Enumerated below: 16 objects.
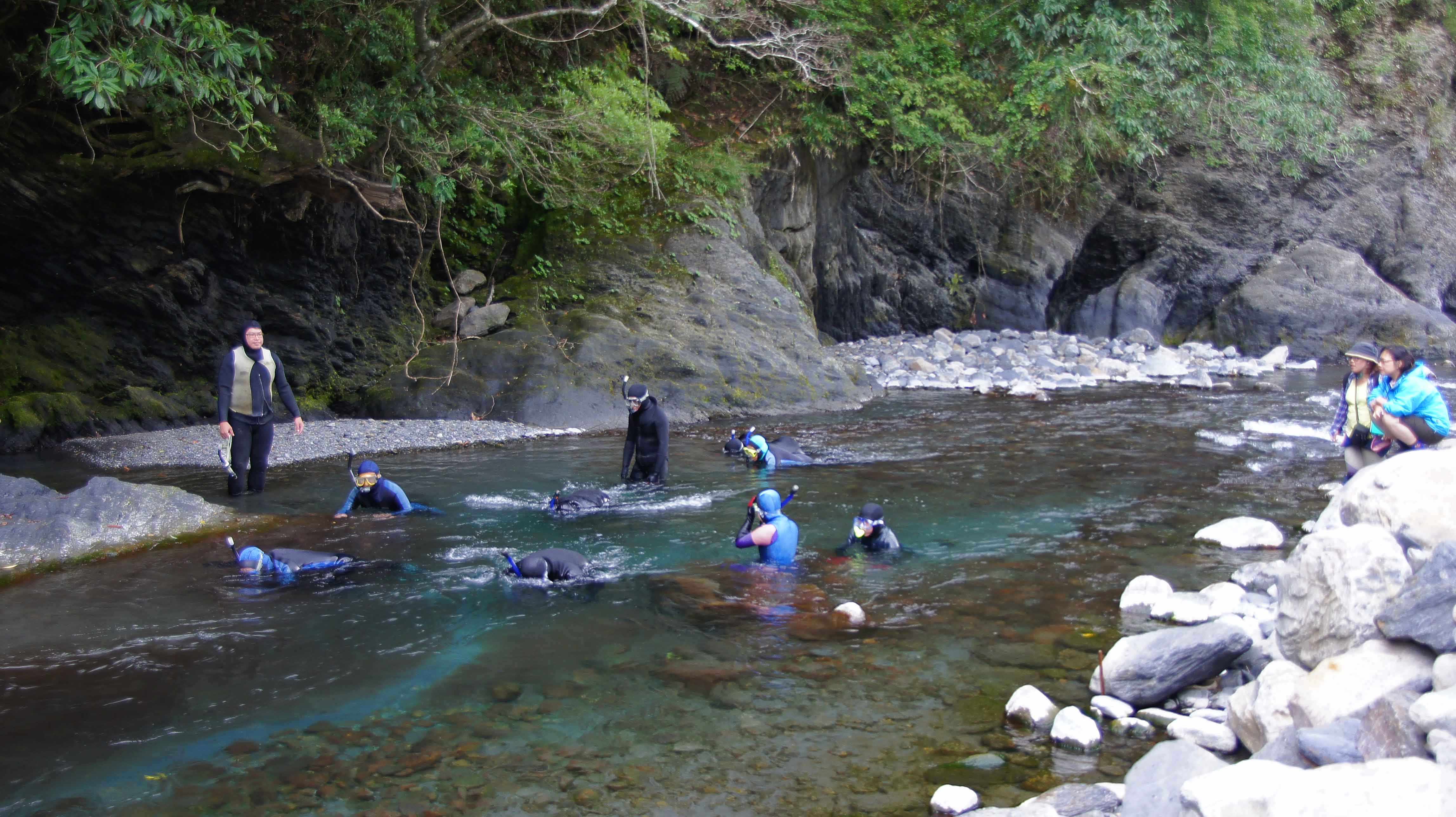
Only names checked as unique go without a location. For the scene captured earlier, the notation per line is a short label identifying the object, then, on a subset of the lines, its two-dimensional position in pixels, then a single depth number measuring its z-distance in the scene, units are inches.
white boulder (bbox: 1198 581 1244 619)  237.0
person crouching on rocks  292.0
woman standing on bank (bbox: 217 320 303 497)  380.5
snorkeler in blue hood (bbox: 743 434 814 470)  440.1
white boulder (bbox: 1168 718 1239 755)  169.6
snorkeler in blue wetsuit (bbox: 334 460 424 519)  352.5
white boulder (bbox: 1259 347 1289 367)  924.6
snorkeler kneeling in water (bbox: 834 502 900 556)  297.6
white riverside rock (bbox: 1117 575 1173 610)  247.4
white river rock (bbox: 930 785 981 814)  156.3
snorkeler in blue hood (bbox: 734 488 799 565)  291.1
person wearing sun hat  309.6
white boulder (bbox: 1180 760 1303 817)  120.3
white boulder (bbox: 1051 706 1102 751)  177.9
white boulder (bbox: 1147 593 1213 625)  237.6
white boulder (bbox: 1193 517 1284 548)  302.0
